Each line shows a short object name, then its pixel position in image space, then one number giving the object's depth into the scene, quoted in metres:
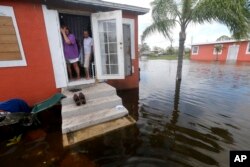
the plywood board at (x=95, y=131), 2.53
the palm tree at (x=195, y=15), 4.59
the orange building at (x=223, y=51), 15.32
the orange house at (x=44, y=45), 3.30
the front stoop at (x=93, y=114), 2.71
